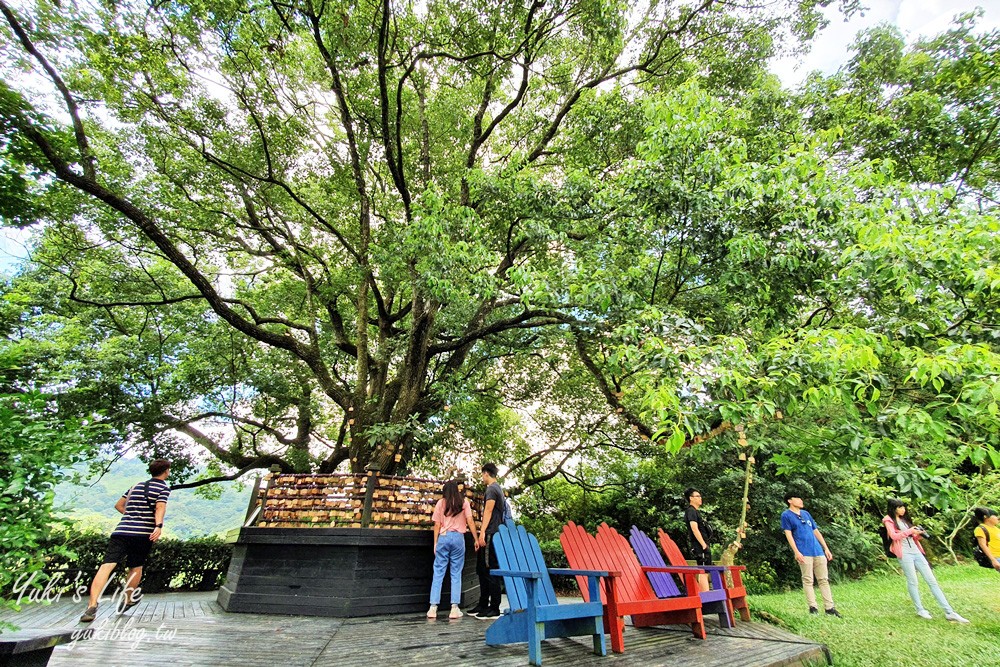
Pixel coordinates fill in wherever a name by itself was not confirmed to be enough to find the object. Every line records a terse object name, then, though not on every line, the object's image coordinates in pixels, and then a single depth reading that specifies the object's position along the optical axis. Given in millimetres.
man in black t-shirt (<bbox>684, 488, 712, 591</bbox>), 6090
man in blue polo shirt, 6082
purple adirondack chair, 4871
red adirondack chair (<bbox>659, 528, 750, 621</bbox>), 5521
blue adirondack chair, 3520
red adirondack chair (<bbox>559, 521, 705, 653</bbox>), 4039
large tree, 7168
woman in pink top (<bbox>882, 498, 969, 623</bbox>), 5844
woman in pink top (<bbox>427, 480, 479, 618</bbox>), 5723
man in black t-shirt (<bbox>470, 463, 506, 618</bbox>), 5656
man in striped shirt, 4754
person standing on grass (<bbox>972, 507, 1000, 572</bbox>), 5941
